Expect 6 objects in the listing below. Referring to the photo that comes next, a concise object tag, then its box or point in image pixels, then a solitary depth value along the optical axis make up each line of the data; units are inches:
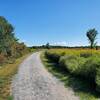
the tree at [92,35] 1340.7
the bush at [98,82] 211.1
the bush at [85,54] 561.6
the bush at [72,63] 319.1
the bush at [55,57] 602.9
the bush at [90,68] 247.7
